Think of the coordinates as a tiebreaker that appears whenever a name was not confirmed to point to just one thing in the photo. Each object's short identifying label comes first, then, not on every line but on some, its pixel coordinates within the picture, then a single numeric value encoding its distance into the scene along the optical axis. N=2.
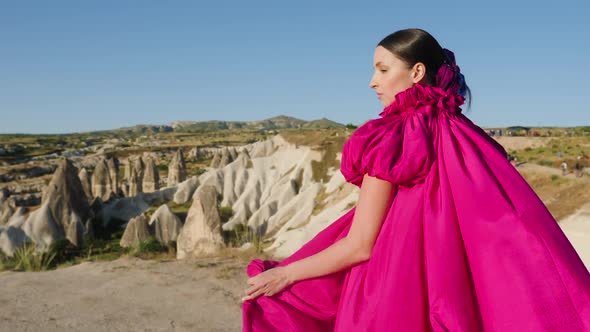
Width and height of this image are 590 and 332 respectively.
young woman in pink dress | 1.52
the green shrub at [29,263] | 9.15
